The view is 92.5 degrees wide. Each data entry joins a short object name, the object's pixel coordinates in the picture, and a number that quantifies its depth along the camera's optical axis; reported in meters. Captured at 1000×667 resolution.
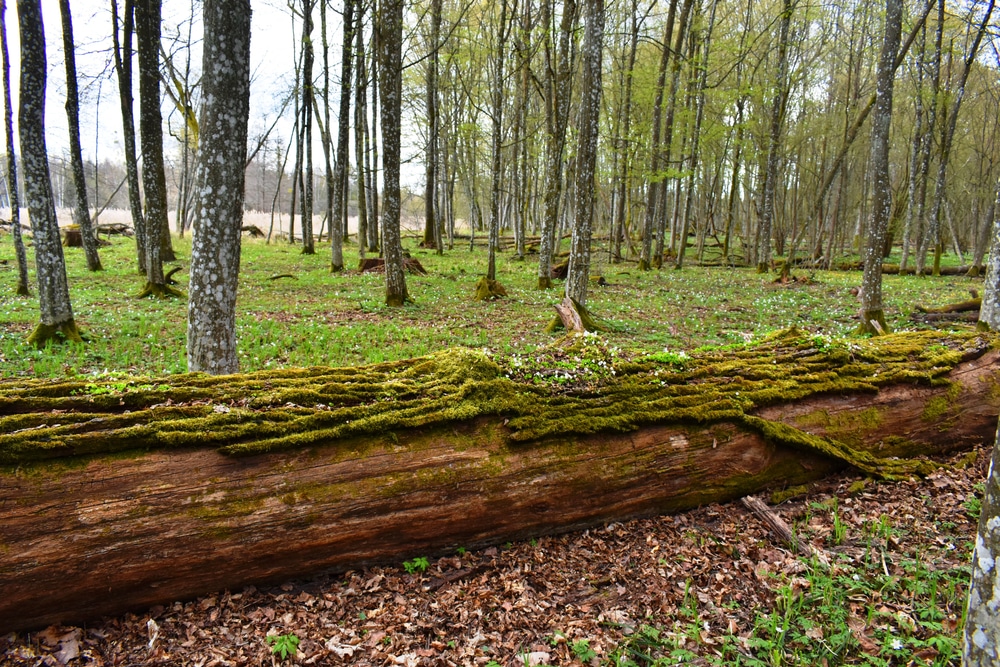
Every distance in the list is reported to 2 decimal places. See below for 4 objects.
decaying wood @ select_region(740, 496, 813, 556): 3.65
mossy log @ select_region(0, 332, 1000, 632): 2.92
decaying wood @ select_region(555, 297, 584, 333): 9.56
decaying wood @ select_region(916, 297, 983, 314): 11.50
